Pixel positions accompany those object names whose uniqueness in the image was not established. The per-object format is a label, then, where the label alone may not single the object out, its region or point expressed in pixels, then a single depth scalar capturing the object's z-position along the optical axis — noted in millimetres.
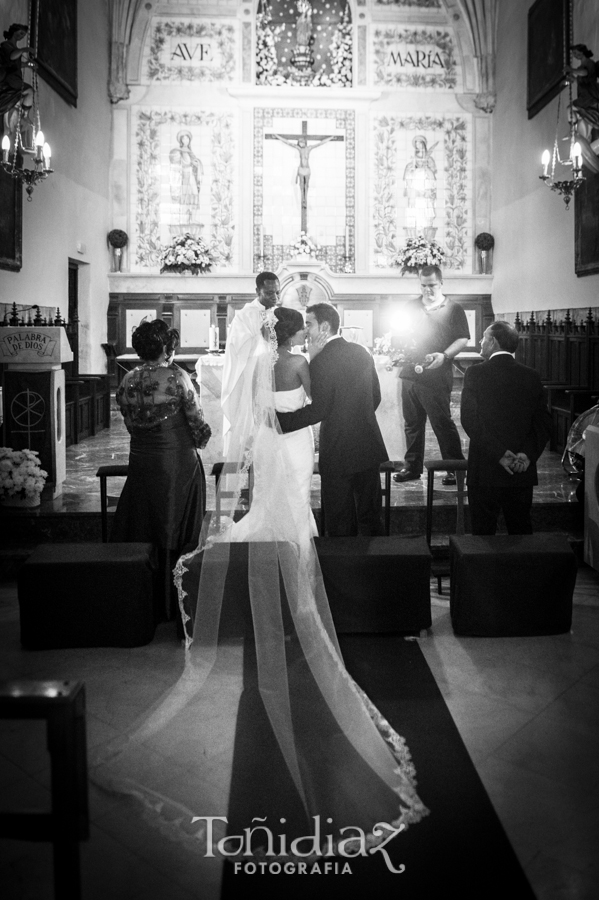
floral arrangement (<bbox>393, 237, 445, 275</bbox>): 12664
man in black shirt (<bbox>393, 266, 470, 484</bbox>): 6633
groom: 5012
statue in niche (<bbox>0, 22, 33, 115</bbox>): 8047
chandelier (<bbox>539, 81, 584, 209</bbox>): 8078
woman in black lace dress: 4805
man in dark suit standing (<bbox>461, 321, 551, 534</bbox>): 5148
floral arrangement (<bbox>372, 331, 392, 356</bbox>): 7960
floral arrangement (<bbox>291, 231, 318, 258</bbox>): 13337
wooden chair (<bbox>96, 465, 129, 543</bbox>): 5227
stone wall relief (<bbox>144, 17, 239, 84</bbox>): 13430
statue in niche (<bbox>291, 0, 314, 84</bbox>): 13375
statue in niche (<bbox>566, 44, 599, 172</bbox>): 8531
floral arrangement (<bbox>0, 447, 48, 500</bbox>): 6352
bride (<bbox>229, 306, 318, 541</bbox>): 4605
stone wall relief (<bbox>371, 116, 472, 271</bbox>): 13633
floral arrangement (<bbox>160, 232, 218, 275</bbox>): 12827
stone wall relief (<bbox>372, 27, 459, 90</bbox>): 13633
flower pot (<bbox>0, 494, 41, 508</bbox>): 6422
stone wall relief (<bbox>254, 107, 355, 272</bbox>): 13531
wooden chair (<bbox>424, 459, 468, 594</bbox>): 5465
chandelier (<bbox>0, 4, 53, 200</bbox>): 8062
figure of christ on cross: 13414
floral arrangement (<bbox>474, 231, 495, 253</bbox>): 13484
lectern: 6805
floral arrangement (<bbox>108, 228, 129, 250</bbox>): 13188
